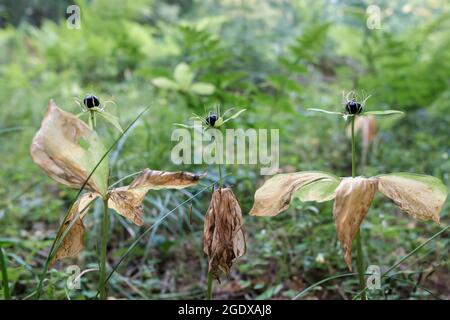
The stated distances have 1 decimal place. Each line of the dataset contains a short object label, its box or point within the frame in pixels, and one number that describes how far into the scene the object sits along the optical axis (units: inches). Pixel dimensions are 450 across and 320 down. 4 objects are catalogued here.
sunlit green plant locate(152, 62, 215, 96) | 82.1
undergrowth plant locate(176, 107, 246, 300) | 30.4
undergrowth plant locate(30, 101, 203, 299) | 28.9
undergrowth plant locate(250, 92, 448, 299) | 27.9
